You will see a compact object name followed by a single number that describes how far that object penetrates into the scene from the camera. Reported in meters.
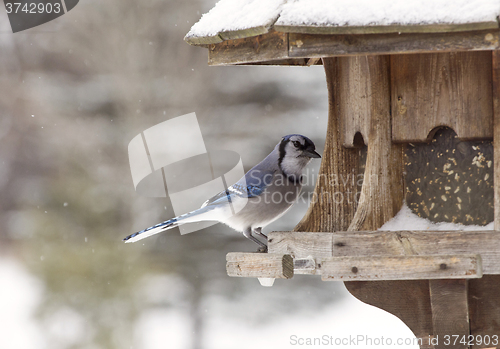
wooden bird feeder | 4.39
